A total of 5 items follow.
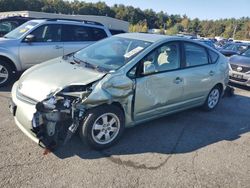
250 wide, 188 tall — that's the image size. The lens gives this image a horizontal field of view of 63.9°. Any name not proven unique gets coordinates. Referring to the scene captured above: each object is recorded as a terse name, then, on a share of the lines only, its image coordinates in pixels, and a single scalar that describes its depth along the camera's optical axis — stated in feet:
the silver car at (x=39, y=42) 16.04
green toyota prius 8.53
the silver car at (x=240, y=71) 21.58
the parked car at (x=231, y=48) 35.11
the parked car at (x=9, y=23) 23.45
